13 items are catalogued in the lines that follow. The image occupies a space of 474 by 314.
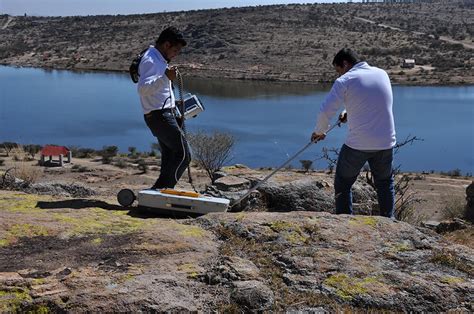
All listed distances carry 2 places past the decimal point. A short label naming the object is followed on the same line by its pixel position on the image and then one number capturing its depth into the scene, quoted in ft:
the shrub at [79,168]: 72.29
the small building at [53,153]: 75.82
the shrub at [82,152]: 89.52
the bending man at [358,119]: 15.14
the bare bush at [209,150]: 65.36
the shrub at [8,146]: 88.45
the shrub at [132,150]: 95.06
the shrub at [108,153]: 82.53
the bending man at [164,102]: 15.43
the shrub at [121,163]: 76.30
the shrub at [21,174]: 24.65
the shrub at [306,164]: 79.87
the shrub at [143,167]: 72.60
